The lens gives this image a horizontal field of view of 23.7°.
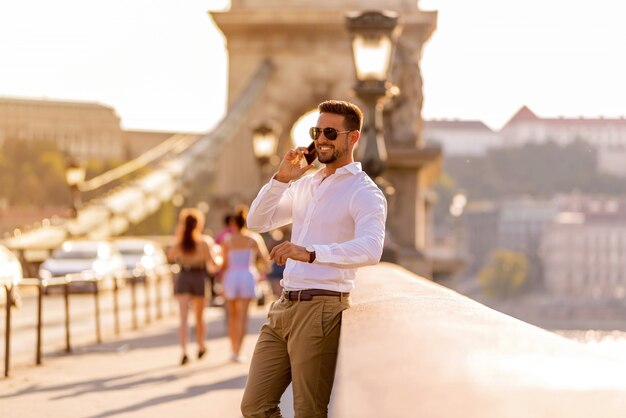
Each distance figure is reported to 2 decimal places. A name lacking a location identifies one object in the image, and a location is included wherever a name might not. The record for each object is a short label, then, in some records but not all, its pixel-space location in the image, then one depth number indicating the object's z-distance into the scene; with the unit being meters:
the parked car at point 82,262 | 29.75
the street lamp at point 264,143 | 25.22
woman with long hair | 12.94
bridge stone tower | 38.75
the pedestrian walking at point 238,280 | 12.89
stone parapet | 3.22
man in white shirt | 5.05
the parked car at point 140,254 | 35.63
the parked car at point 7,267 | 22.28
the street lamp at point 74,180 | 39.26
